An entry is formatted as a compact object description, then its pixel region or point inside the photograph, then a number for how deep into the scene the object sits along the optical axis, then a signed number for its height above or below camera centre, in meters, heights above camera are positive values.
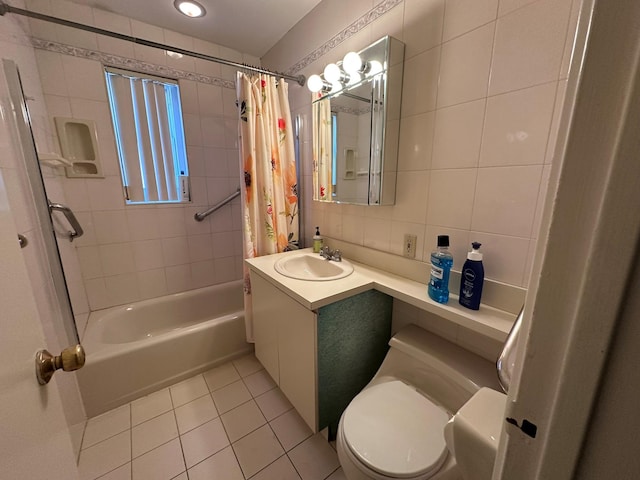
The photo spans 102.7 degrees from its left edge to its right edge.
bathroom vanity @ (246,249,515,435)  1.05 -0.63
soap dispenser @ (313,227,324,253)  1.67 -0.35
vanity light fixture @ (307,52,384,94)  1.21 +0.58
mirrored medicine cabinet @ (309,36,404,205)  1.17 +0.33
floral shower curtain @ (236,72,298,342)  1.55 +0.14
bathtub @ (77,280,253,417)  1.42 -1.00
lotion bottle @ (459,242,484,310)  0.91 -0.32
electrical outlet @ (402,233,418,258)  1.20 -0.26
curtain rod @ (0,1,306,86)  1.10 +0.73
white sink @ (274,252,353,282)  1.39 -0.44
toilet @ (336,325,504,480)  0.78 -0.81
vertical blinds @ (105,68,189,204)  1.78 +0.39
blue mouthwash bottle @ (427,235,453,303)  0.97 -0.31
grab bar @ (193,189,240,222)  2.13 -0.16
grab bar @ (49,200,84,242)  1.27 -0.17
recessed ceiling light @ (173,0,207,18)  1.49 +1.07
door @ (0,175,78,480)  0.36 -0.31
